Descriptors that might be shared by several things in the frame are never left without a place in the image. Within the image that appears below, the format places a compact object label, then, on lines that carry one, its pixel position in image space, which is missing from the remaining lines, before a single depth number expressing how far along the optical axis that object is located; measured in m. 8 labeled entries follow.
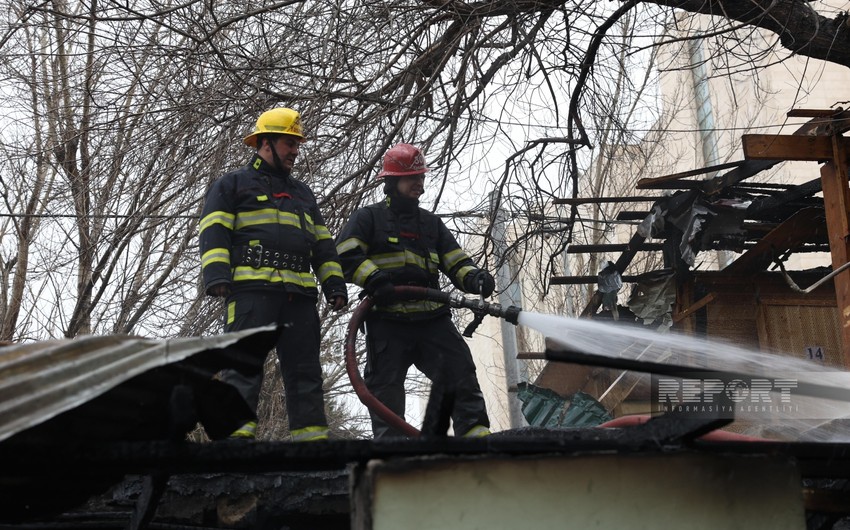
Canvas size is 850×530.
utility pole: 9.51
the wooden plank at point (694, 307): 10.19
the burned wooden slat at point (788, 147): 7.91
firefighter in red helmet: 5.91
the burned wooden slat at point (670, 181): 9.14
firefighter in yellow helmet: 5.37
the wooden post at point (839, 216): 7.71
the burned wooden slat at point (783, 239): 9.46
